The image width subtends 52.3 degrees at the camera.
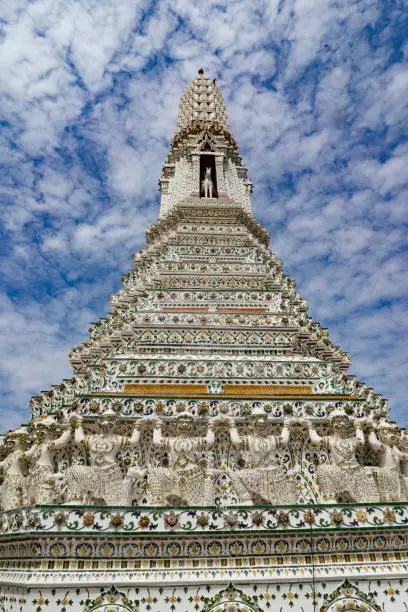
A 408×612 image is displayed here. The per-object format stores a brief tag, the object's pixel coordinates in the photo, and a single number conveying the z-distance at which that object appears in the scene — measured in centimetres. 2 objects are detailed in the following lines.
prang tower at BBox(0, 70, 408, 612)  582
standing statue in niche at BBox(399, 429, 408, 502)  709
